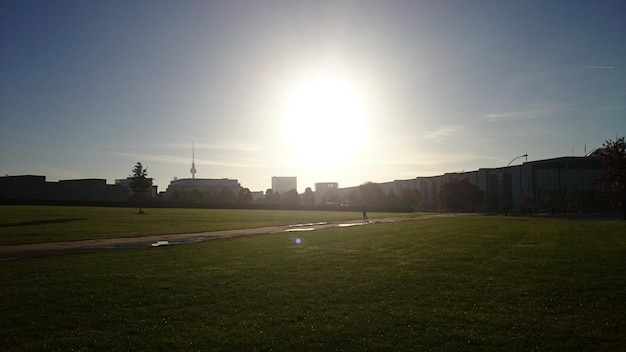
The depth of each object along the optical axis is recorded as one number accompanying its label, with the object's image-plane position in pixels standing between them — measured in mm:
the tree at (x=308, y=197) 184250
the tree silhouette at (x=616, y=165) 58438
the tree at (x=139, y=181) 100050
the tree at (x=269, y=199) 180375
